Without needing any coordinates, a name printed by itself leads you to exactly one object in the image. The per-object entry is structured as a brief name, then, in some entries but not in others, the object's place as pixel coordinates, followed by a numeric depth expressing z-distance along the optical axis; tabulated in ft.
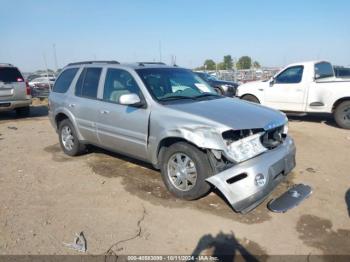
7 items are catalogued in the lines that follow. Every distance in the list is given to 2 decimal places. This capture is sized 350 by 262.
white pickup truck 29.91
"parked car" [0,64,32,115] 37.99
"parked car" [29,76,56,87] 92.88
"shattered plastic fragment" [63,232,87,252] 11.53
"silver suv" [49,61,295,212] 13.26
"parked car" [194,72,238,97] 45.03
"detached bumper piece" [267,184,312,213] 14.05
